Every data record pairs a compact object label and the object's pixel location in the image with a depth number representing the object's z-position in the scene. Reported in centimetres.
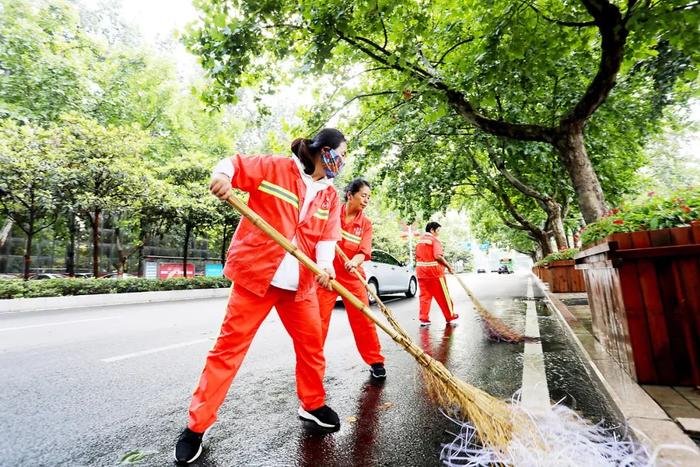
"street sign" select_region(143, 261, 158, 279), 1905
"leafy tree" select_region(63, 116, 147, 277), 1239
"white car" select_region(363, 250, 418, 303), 1067
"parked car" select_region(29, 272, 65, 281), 1748
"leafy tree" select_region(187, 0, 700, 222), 530
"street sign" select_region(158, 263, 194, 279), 1870
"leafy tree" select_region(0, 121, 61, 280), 1125
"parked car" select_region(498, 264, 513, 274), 5788
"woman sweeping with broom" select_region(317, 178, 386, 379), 359
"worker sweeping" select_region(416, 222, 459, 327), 677
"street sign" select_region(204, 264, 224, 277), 2186
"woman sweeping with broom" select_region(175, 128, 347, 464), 216
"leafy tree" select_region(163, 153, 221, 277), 1580
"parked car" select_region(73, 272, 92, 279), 1908
